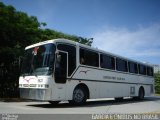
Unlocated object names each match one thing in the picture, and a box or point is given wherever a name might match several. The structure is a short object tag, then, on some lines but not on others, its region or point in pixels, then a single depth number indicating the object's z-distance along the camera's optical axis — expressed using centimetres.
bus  708
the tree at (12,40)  1071
